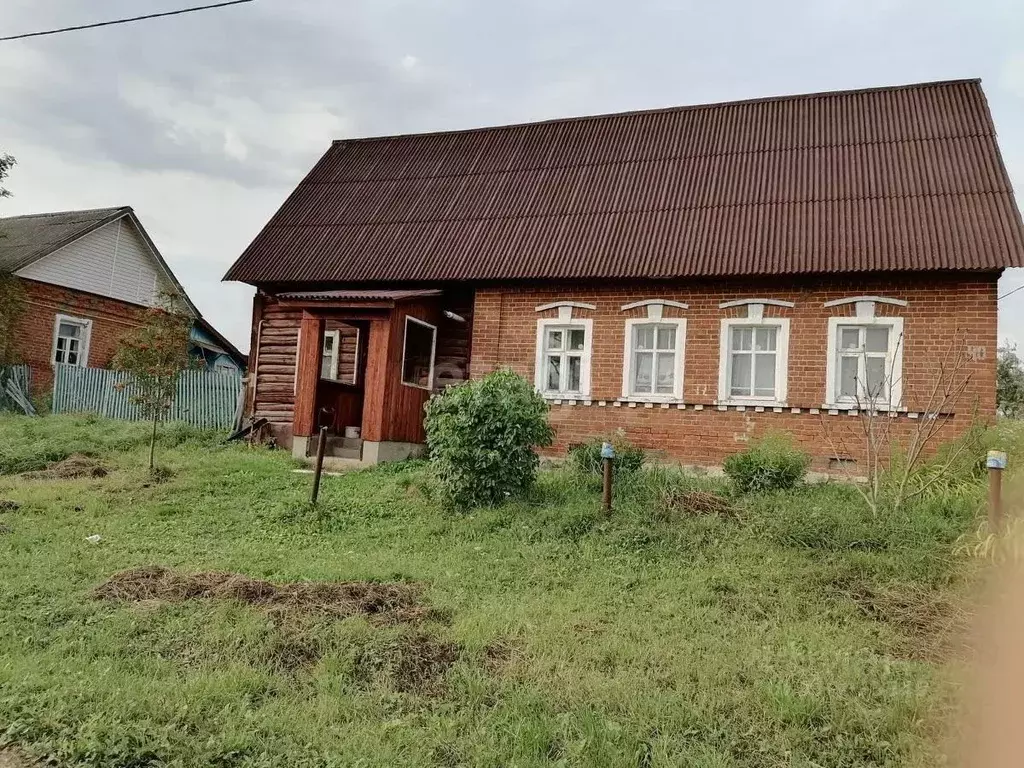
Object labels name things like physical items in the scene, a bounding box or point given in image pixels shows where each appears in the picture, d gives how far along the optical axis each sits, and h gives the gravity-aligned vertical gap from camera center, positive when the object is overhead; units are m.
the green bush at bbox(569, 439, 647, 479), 10.27 -0.50
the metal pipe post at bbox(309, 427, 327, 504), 9.32 -0.74
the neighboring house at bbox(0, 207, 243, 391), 21.39 +3.26
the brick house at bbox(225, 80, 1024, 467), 11.56 +2.40
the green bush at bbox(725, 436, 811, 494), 9.62 -0.45
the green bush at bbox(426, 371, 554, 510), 9.29 -0.28
